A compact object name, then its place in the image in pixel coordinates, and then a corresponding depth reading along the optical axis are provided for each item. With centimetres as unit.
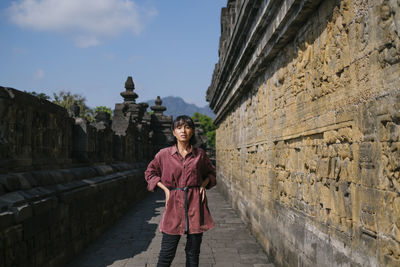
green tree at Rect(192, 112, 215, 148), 6470
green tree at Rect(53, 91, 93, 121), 4334
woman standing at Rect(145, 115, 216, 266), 317
